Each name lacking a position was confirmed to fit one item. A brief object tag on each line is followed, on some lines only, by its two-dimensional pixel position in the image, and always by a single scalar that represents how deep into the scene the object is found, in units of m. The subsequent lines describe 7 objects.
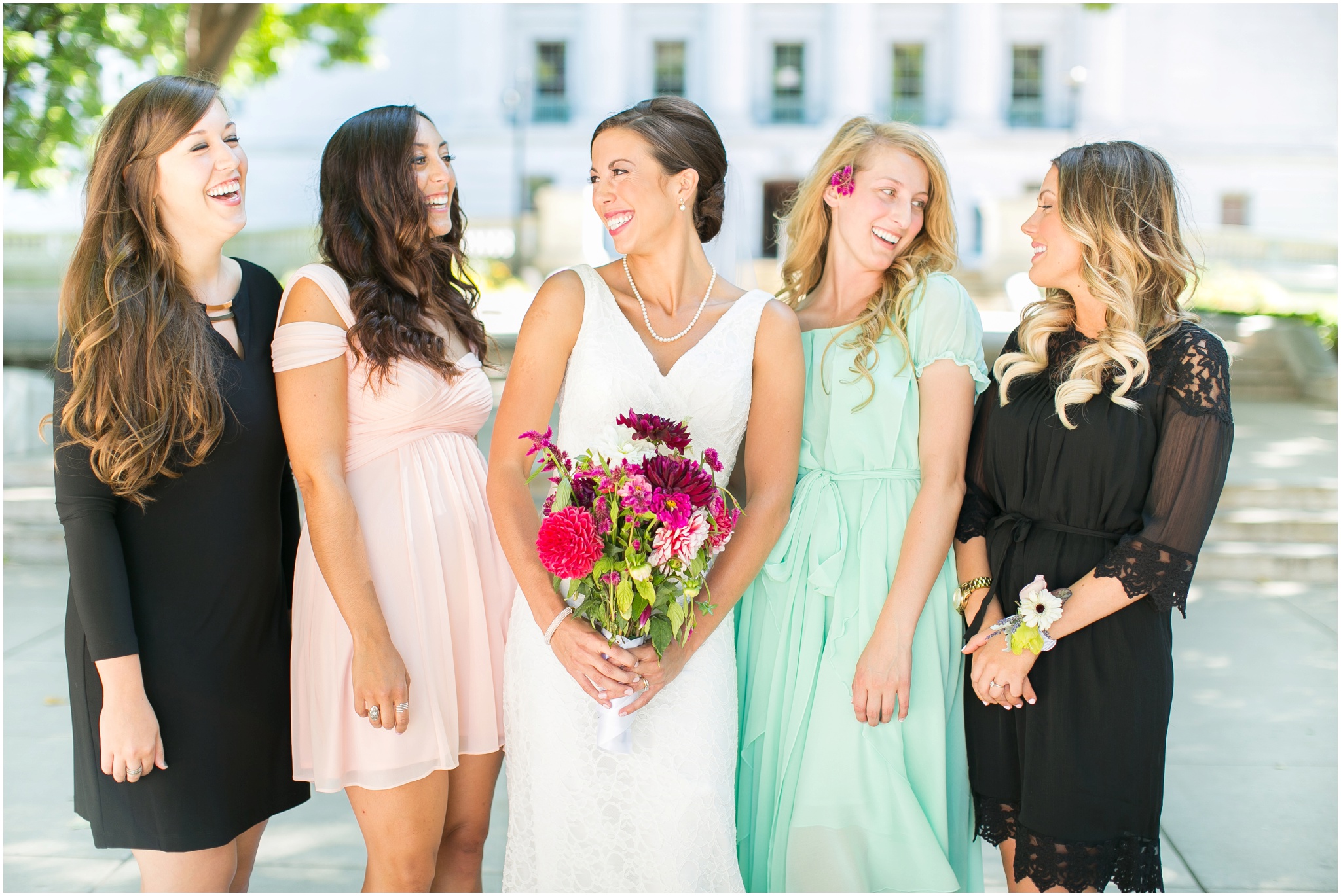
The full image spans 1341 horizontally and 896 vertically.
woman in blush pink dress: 2.60
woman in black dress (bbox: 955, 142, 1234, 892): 2.61
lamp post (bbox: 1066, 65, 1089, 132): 34.66
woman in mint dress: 2.80
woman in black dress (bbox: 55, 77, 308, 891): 2.42
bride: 2.61
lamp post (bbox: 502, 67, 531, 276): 33.16
